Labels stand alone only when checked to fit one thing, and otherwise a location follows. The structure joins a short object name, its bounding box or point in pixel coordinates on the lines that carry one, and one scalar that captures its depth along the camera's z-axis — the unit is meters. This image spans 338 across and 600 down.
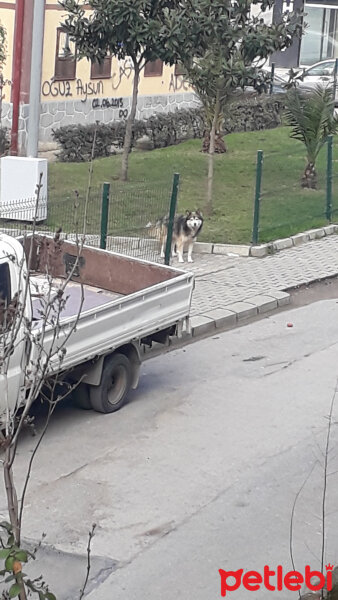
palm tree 20.47
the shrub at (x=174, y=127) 25.88
